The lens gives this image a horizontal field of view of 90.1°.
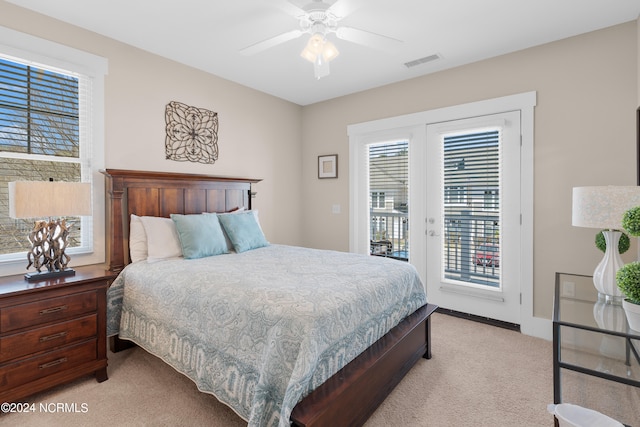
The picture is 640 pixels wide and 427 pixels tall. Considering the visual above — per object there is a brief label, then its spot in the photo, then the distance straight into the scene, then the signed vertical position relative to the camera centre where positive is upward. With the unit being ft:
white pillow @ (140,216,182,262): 8.63 -0.78
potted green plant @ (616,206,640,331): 4.52 -0.97
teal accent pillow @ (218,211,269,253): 9.95 -0.63
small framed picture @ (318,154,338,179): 14.33 +2.08
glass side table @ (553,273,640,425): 4.92 -2.28
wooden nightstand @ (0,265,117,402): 6.05 -2.50
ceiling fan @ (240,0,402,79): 6.96 +4.07
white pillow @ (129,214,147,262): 8.71 -0.84
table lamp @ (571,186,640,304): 5.71 -0.04
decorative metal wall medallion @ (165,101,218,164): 10.52 +2.68
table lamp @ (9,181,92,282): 6.45 -0.02
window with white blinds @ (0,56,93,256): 7.55 +1.97
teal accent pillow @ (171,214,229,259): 8.79 -0.72
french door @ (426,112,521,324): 10.19 -0.10
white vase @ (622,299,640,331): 4.61 -1.48
